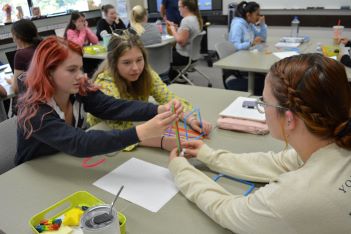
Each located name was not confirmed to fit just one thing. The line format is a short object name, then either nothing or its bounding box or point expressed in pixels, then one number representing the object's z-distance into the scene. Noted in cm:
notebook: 148
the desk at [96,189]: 93
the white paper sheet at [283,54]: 284
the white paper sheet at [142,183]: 103
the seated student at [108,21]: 446
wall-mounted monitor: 540
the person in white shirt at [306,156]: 71
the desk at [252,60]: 259
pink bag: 142
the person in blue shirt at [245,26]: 332
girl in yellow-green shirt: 170
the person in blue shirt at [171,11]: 527
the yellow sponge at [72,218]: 94
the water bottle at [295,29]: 386
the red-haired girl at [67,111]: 118
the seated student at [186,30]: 401
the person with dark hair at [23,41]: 267
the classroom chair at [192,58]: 405
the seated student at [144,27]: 364
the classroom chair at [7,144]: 146
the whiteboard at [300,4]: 439
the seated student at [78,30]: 411
